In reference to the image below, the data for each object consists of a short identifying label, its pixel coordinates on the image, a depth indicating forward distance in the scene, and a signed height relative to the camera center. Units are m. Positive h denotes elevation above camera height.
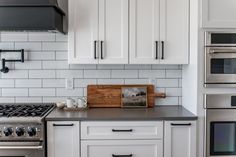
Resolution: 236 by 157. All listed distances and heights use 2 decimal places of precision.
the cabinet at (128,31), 2.78 +0.38
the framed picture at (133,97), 3.05 -0.26
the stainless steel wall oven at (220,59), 2.49 +0.11
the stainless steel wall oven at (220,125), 2.53 -0.45
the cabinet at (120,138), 2.51 -0.57
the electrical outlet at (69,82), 3.11 -0.10
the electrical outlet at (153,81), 3.13 -0.09
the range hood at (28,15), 2.40 +0.47
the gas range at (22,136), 2.41 -0.52
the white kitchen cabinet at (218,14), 2.49 +0.49
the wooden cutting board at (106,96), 3.08 -0.25
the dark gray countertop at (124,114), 2.52 -0.38
